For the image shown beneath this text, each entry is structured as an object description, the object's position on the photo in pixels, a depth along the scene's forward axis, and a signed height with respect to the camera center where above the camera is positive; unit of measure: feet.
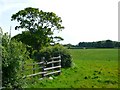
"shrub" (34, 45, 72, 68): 47.80 -2.17
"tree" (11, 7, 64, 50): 89.20 +11.81
